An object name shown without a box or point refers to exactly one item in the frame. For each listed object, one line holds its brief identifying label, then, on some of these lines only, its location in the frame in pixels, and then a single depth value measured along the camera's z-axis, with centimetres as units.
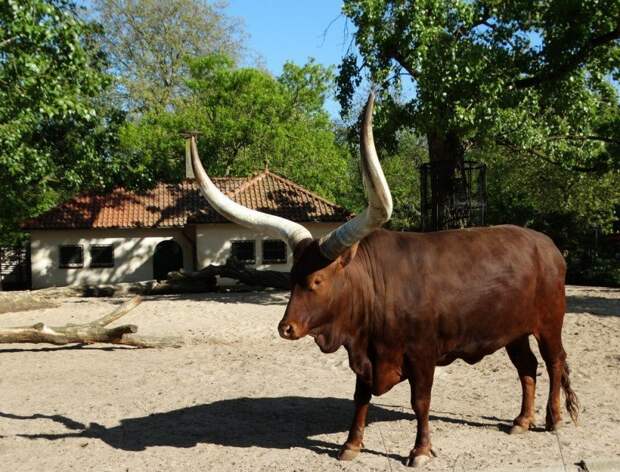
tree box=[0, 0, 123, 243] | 1040
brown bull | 462
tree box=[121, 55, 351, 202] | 2941
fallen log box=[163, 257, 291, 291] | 1995
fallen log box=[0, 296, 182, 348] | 979
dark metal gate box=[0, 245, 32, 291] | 2866
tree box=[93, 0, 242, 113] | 3816
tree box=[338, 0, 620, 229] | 1336
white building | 2497
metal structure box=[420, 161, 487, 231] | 1417
